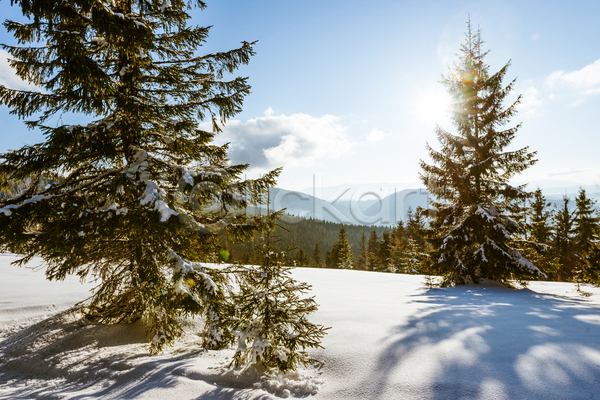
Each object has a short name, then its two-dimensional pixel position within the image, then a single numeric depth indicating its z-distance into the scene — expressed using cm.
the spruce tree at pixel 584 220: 2381
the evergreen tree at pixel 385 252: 3739
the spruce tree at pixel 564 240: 2620
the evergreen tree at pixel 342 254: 4258
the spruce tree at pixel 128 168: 409
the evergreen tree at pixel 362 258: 5340
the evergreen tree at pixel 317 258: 5244
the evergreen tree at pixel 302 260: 4480
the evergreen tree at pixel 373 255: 4199
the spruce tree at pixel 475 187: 1191
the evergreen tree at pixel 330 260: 4689
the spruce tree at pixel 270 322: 406
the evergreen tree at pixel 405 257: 3216
